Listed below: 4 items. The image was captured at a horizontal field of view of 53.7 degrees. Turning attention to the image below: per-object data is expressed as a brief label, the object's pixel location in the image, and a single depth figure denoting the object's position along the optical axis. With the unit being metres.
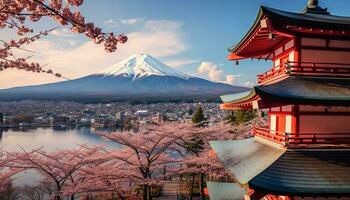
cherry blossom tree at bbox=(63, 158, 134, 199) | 15.09
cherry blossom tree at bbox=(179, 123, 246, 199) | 20.09
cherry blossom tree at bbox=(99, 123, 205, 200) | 16.17
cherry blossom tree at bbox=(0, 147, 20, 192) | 15.45
